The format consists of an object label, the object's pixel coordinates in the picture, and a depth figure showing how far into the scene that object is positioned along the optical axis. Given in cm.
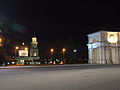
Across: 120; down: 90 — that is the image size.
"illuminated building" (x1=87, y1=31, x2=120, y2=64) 6819
